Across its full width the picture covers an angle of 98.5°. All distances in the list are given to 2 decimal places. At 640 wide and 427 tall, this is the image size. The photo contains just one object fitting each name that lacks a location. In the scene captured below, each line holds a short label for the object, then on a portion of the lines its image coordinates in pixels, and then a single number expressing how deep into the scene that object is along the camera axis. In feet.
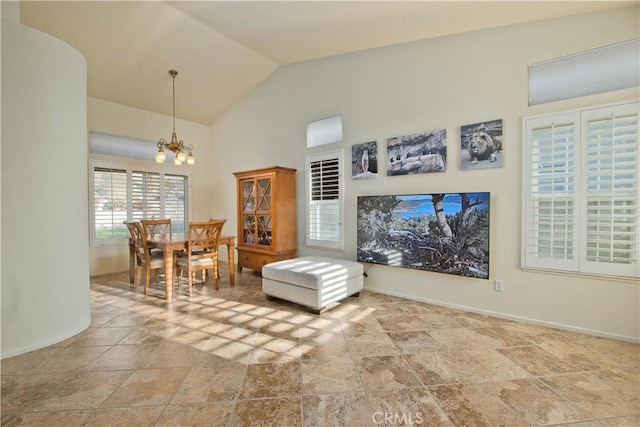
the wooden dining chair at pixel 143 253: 12.50
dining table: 11.79
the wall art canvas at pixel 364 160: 12.65
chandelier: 12.59
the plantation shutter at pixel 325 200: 13.98
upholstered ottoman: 10.27
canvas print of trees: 9.91
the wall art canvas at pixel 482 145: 9.64
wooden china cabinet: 14.85
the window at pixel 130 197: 15.99
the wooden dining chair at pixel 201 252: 12.47
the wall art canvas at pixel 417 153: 10.85
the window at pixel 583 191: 7.88
